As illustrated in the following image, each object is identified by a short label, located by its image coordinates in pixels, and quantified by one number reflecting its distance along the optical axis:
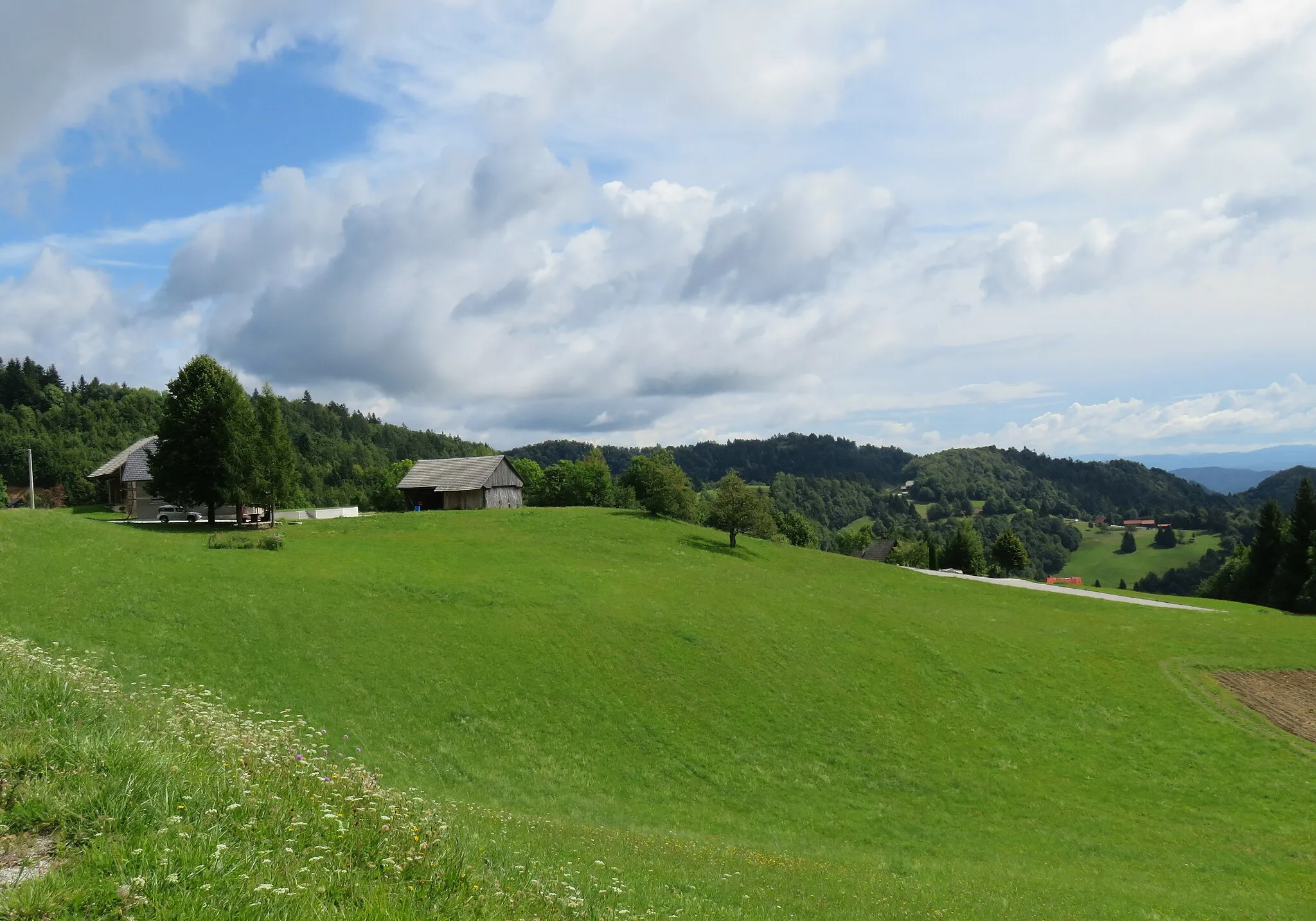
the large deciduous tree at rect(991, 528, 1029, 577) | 103.50
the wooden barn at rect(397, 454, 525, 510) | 87.06
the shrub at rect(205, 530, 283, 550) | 43.88
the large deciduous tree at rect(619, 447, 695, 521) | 81.75
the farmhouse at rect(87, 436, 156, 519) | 70.81
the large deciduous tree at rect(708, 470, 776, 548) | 68.06
